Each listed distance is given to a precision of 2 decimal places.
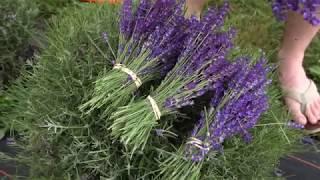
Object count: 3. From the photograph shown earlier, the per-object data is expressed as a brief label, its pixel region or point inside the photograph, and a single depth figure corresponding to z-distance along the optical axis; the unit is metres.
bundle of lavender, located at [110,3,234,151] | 1.12
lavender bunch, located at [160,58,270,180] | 1.11
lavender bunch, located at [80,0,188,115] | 1.17
